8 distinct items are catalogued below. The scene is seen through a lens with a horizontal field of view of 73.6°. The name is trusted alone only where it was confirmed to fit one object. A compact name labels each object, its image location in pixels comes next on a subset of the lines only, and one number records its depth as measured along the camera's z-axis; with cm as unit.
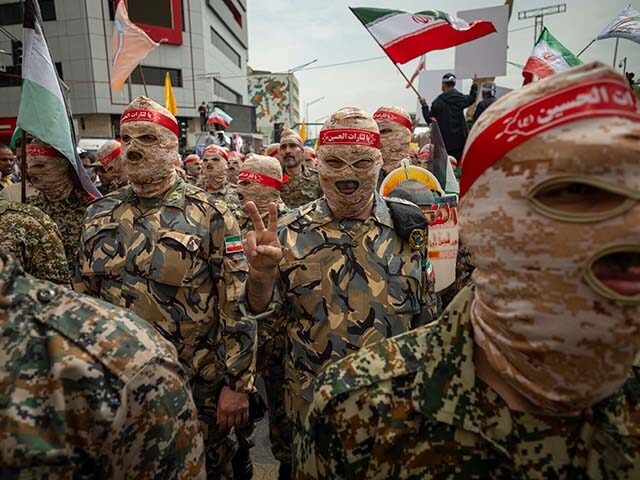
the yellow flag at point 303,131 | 1940
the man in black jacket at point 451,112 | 627
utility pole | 2068
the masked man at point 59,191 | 377
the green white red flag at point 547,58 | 563
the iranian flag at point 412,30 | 478
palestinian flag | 327
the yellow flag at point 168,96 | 1031
